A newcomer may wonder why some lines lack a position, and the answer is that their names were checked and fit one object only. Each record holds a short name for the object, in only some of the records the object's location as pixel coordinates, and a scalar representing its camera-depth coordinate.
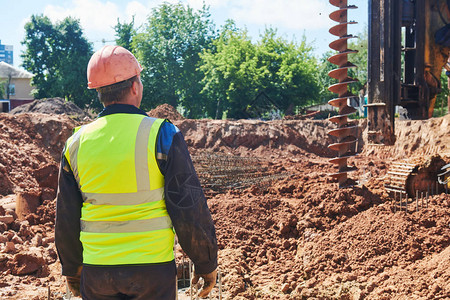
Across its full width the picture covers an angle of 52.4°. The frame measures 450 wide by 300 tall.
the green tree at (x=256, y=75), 26.95
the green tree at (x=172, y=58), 32.59
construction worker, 2.21
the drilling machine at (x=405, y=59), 6.36
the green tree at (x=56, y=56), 35.44
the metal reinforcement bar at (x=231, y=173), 10.06
